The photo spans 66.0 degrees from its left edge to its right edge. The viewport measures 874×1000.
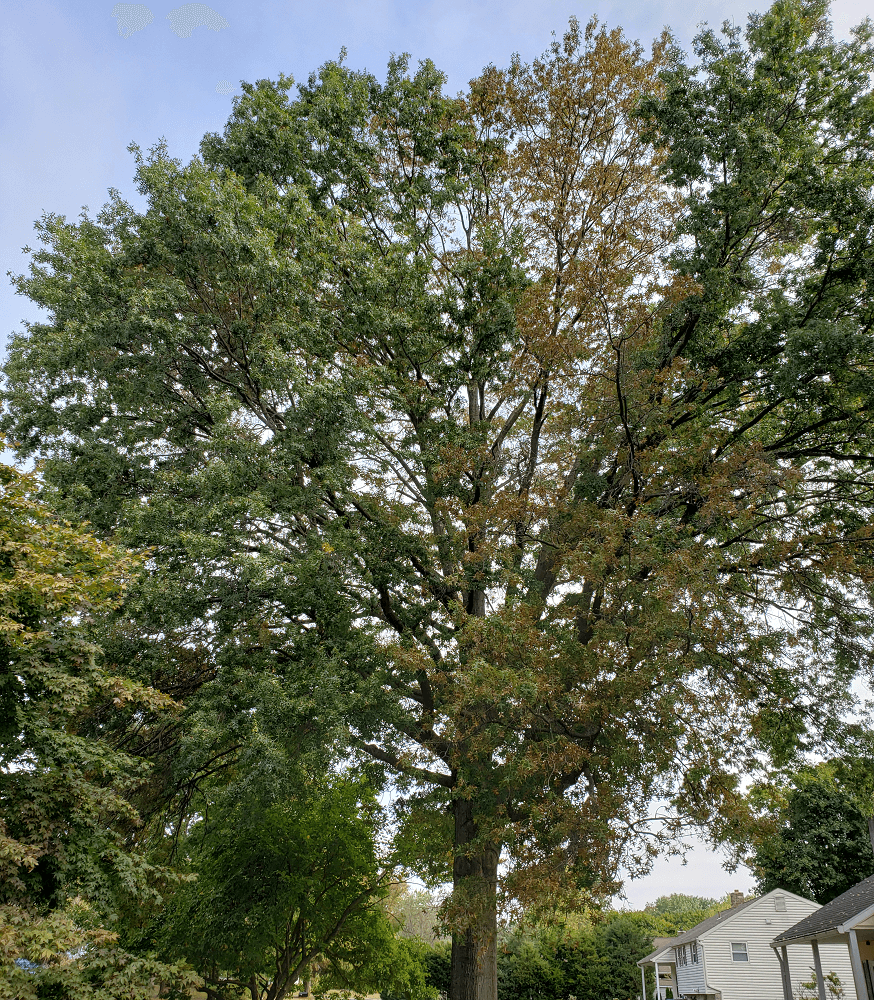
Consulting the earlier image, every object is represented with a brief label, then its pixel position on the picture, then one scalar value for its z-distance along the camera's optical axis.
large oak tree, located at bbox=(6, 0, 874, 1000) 8.77
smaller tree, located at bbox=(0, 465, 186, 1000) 6.50
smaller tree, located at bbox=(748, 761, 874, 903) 28.23
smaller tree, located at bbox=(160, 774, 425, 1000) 12.89
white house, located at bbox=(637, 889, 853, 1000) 26.64
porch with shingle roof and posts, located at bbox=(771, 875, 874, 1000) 14.47
